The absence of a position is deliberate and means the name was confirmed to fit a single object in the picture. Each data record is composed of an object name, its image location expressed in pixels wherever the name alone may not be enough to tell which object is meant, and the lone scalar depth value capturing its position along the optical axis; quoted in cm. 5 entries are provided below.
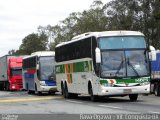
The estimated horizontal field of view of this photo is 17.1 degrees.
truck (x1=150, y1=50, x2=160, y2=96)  3331
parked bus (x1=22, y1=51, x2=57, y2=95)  3841
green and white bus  2445
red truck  5503
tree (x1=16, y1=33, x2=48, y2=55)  13875
